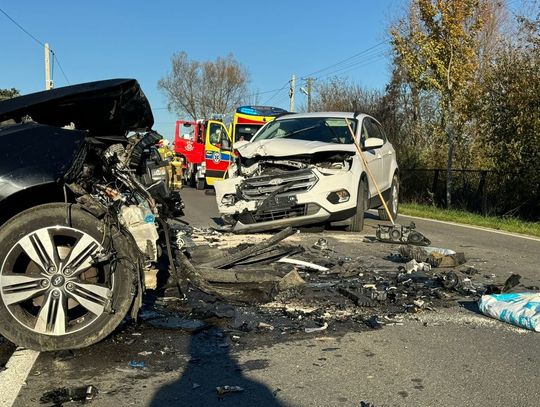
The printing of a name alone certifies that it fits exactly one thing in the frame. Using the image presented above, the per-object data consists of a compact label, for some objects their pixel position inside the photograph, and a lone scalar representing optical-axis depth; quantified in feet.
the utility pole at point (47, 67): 104.28
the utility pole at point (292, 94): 171.83
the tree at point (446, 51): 52.37
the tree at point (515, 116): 44.32
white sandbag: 14.26
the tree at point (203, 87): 209.46
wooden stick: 29.91
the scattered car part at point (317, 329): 13.91
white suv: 27.84
